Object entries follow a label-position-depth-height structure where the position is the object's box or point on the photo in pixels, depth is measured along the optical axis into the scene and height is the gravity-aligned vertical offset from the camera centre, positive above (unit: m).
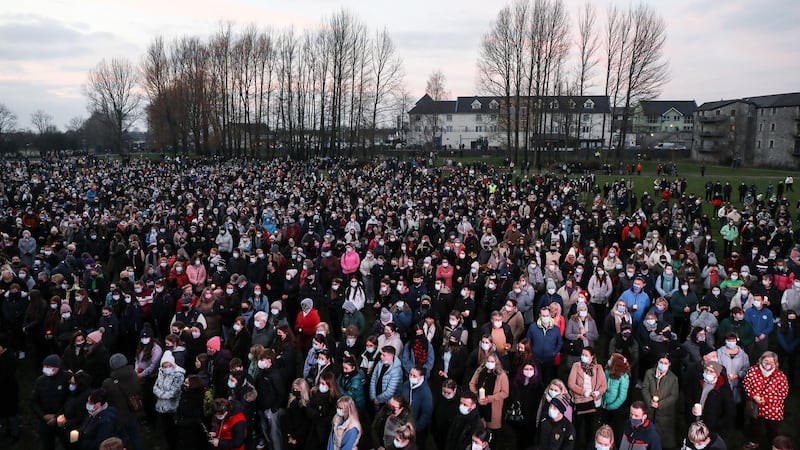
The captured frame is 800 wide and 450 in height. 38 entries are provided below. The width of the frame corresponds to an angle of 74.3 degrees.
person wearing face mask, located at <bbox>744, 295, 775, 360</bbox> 7.95 -2.46
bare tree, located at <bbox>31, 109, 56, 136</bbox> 110.06 +3.96
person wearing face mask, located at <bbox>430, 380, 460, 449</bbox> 5.69 -2.84
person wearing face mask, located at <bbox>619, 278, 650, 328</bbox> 8.54 -2.33
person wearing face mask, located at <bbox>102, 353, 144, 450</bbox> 5.71 -2.73
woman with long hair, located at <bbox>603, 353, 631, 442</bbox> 6.15 -2.62
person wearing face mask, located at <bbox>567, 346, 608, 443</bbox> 6.07 -2.62
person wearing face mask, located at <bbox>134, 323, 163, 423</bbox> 6.81 -2.75
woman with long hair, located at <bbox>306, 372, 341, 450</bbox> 5.60 -2.71
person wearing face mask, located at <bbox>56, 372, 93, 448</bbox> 5.61 -2.77
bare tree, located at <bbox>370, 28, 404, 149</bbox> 51.50 +5.37
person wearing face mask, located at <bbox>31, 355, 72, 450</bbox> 5.87 -2.76
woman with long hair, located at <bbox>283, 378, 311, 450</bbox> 5.66 -2.88
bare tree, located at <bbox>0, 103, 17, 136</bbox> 78.14 +3.00
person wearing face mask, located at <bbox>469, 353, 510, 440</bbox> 6.04 -2.67
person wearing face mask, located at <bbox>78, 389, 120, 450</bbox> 5.20 -2.76
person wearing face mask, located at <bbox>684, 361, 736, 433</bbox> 5.97 -2.72
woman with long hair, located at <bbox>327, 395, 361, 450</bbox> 5.20 -2.71
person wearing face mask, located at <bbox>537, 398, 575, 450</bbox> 5.20 -2.71
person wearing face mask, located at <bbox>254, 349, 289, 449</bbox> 5.98 -2.80
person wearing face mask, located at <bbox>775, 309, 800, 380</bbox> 7.86 -2.61
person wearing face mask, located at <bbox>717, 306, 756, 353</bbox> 7.84 -2.55
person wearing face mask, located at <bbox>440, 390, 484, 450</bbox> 5.17 -2.65
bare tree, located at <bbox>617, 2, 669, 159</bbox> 43.88 +7.75
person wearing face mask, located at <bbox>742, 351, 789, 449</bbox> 6.14 -2.70
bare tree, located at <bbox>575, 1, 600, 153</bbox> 45.94 +8.56
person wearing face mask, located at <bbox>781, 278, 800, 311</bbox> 8.83 -2.30
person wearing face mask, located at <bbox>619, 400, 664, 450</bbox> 5.09 -2.64
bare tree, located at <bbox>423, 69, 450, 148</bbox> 81.69 +9.18
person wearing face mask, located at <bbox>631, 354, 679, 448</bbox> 6.09 -2.74
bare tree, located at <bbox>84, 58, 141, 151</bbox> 67.62 +5.82
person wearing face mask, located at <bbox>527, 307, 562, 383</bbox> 7.26 -2.56
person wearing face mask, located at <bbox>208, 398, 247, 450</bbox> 5.33 -2.82
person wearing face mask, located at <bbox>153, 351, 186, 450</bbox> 6.12 -2.78
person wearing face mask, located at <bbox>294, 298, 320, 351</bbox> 8.40 -2.73
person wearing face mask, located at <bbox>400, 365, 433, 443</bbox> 5.84 -2.71
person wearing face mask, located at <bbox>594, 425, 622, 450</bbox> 4.72 -2.51
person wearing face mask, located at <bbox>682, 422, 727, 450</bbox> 4.65 -2.47
